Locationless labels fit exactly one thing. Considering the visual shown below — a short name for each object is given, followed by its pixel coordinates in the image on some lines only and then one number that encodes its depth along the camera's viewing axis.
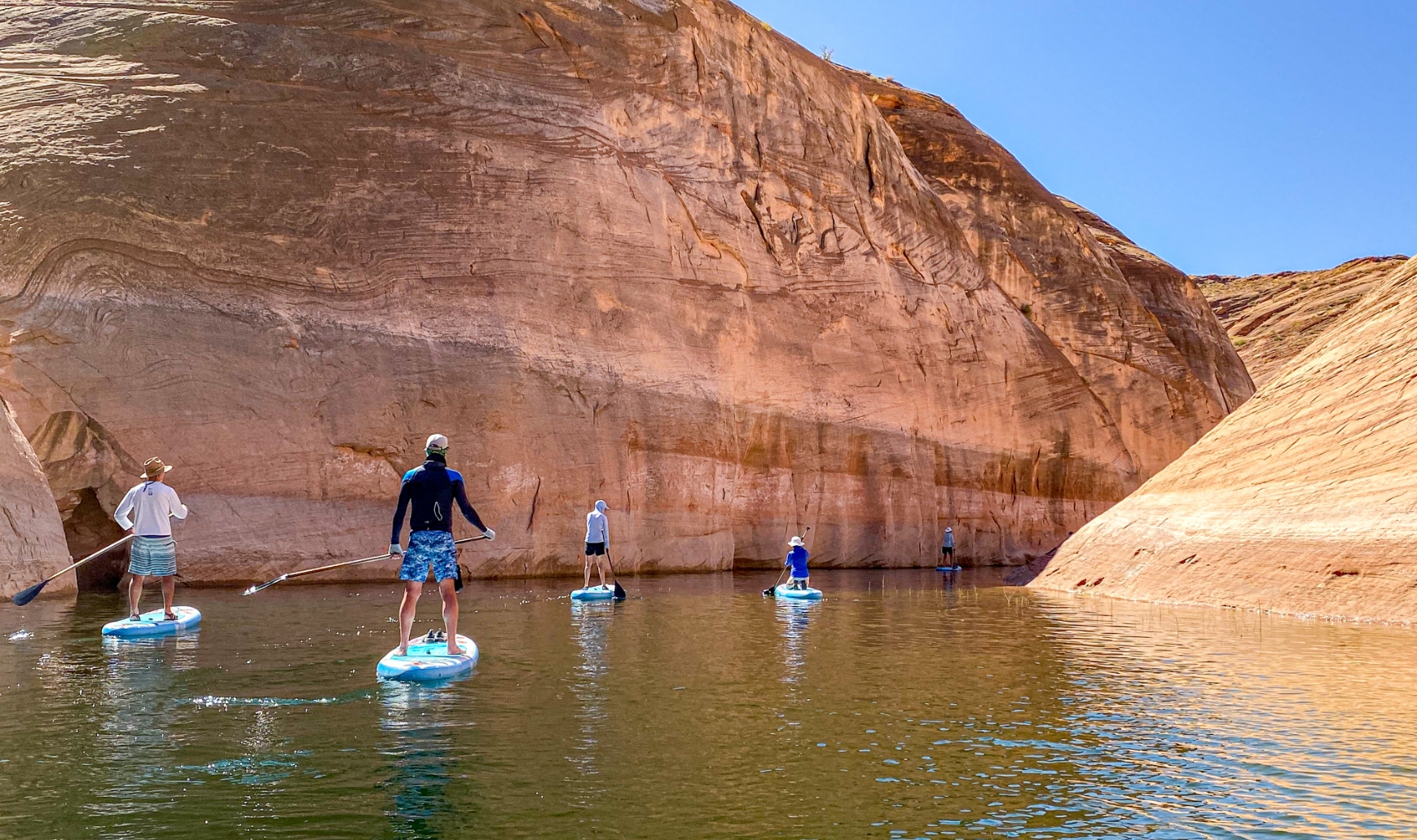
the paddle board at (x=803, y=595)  20.81
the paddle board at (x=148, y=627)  12.98
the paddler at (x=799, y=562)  21.84
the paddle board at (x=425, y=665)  9.98
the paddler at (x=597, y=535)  20.97
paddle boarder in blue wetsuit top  10.49
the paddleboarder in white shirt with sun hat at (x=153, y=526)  13.84
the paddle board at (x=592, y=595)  19.48
